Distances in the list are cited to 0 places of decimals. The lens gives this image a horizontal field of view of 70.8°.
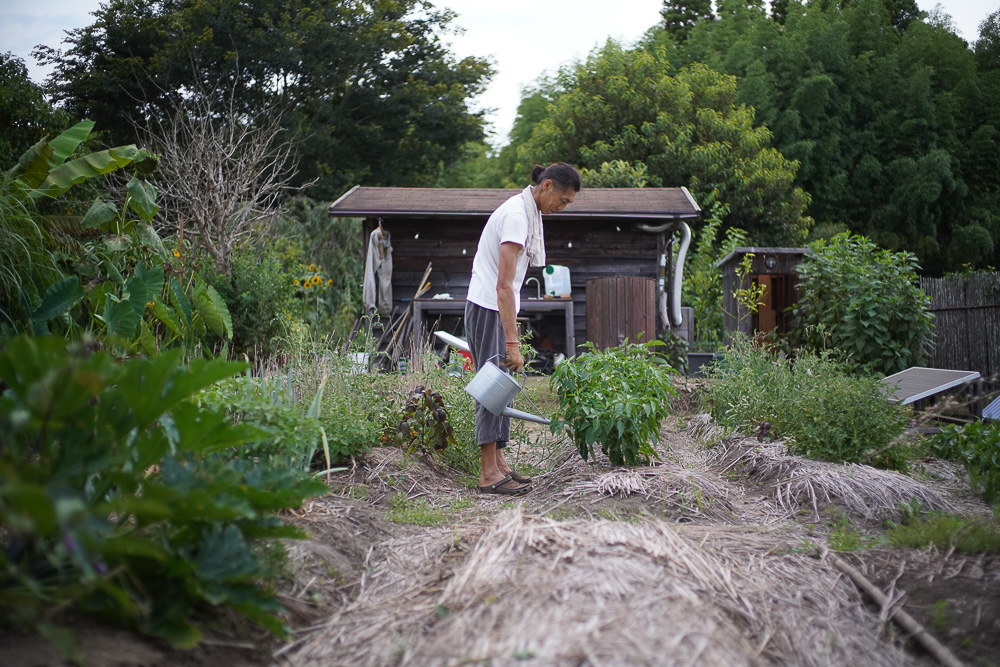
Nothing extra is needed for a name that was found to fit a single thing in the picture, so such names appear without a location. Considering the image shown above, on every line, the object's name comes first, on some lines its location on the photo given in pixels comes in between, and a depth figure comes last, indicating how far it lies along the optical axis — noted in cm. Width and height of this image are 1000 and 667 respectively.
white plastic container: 1019
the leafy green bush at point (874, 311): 656
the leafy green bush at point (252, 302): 758
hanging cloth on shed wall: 991
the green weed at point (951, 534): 268
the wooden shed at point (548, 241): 1044
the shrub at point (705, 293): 1210
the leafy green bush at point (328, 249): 1238
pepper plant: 373
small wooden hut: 1066
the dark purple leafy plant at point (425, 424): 423
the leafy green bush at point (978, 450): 358
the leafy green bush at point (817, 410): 408
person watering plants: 371
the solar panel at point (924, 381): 544
